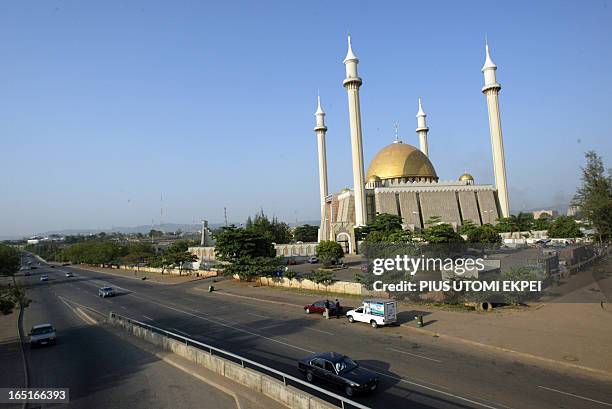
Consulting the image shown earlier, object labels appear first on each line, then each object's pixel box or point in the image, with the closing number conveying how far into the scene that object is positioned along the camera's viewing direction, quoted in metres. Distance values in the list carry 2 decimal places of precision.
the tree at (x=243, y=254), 41.19
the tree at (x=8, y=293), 21.98
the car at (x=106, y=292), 40.22
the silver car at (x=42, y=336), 20.41
